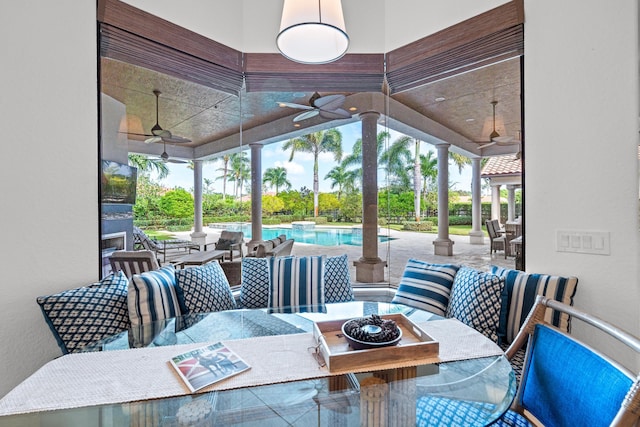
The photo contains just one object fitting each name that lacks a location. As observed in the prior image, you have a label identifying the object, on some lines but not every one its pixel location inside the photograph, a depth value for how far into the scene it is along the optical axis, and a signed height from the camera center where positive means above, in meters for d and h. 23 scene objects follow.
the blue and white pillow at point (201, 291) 2.00 -0.52
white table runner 0.97 -0.58
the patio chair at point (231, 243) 2.89 -0.29
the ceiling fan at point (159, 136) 2.41 +0.62
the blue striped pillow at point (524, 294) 1.77 -0.47
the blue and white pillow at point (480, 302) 1.80 -0.54
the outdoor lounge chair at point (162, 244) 2.40 -0.26
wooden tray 1.13 -0.54
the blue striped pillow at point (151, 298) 1.74 -0.51
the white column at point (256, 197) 3.16 +0.16
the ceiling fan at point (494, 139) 2.26 +0.56
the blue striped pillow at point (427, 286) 2.07 -0.51
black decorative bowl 1.19 -0.49
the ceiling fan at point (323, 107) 3.14 +1.14
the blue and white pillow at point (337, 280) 2.55 -0.57
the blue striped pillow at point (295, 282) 2.39 -0.55
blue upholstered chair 0.84 -0.52
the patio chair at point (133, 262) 2.19 -0.36
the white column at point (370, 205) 3.57 +0.09
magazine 1.06 -0.57
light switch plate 1.76 -0.17
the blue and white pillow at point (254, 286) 2.46 -0.59
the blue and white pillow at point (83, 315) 1.56 -0.54
